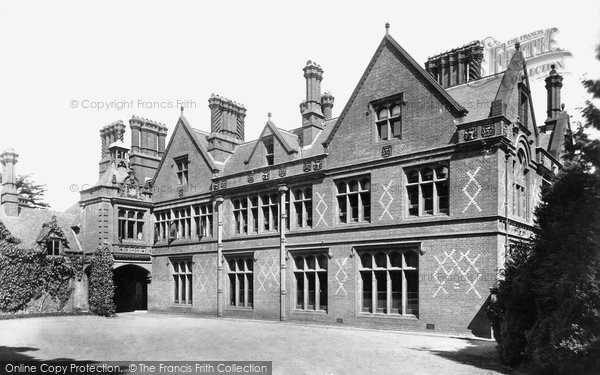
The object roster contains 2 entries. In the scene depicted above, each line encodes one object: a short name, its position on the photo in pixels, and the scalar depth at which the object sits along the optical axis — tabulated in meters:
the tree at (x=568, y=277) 10.38
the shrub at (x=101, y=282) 30.23
